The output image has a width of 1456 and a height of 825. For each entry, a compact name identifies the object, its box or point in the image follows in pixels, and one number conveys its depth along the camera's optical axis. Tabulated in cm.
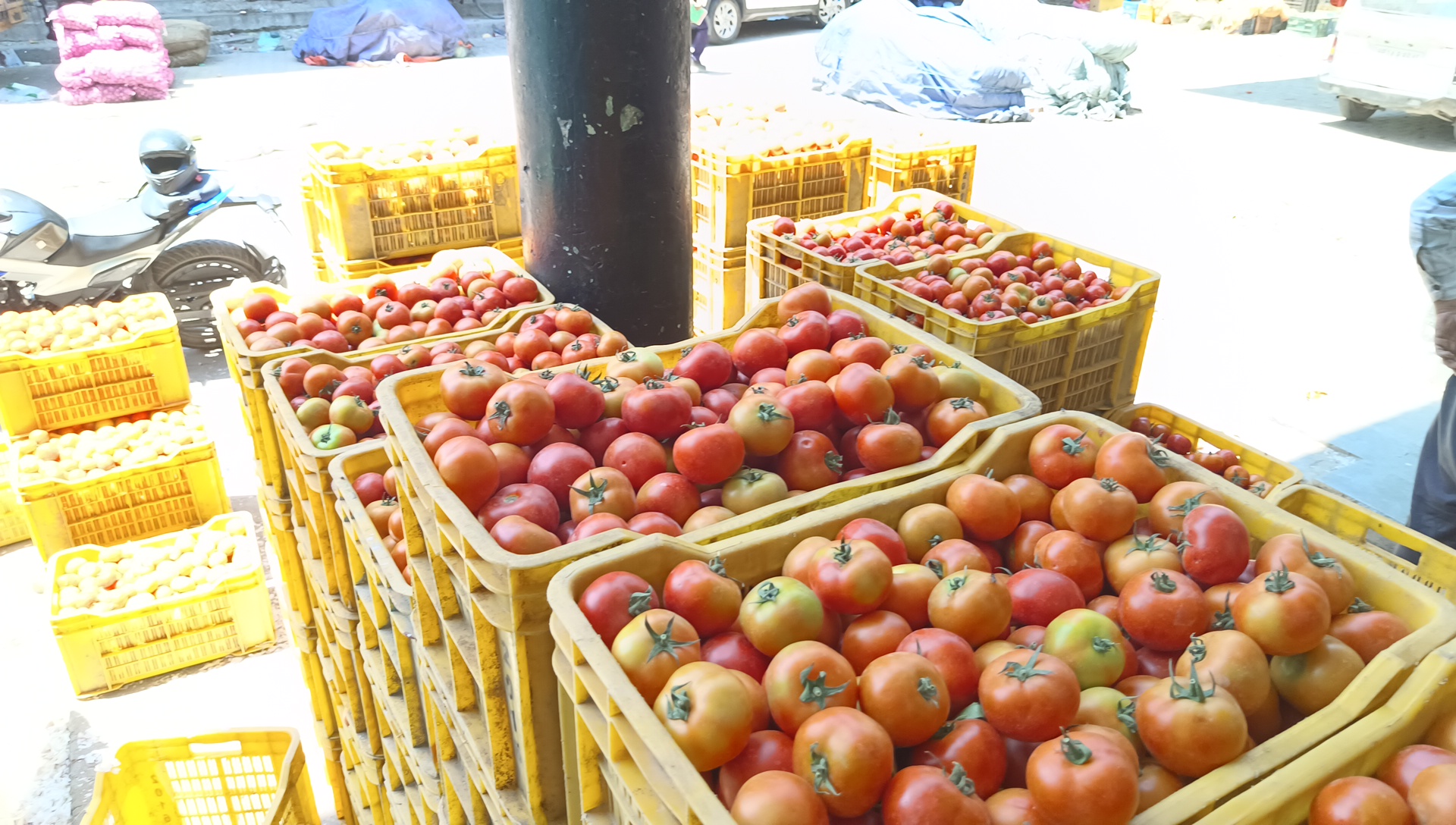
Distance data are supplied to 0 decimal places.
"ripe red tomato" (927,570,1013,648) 139
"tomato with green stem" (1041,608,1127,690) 133
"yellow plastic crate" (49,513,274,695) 338
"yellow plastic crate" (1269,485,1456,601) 220
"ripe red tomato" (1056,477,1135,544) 159
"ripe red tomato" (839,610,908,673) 138
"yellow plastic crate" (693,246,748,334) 443
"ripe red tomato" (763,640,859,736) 122
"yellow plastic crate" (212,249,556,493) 269
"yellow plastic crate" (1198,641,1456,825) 112
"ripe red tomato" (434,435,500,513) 165
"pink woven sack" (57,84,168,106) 1194
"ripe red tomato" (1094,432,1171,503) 169
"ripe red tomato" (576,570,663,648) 132
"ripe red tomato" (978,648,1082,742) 120
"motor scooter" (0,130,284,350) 526
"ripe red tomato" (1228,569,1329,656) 129
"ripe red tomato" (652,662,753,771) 115
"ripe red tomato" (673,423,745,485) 175
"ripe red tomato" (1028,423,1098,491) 176
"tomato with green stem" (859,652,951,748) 121
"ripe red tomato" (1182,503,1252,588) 146
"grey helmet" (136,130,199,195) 568
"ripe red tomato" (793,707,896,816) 112
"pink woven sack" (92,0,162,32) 1227
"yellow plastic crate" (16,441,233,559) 390
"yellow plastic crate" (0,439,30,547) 417
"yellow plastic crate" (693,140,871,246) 424
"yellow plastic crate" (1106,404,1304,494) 280
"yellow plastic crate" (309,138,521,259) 385
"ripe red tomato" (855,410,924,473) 185
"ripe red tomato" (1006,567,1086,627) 147
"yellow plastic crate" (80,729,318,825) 253
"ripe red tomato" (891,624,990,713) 131
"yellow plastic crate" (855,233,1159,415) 288
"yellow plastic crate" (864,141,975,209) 461
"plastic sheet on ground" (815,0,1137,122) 1214
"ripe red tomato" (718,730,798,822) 119
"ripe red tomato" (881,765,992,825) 108
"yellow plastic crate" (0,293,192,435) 409
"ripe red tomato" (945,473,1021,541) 165
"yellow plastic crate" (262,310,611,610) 225
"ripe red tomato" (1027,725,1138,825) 108
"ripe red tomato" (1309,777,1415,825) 111
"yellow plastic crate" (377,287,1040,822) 142
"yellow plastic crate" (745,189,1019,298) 350
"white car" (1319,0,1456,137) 1088
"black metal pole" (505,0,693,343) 266
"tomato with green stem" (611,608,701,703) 125
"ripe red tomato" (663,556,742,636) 138
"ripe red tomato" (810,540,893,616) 139
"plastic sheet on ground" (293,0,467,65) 1444
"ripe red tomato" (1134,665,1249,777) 116
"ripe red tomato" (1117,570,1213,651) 137
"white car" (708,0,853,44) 1683
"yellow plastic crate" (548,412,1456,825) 112
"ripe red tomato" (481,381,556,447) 183
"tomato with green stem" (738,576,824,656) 134
